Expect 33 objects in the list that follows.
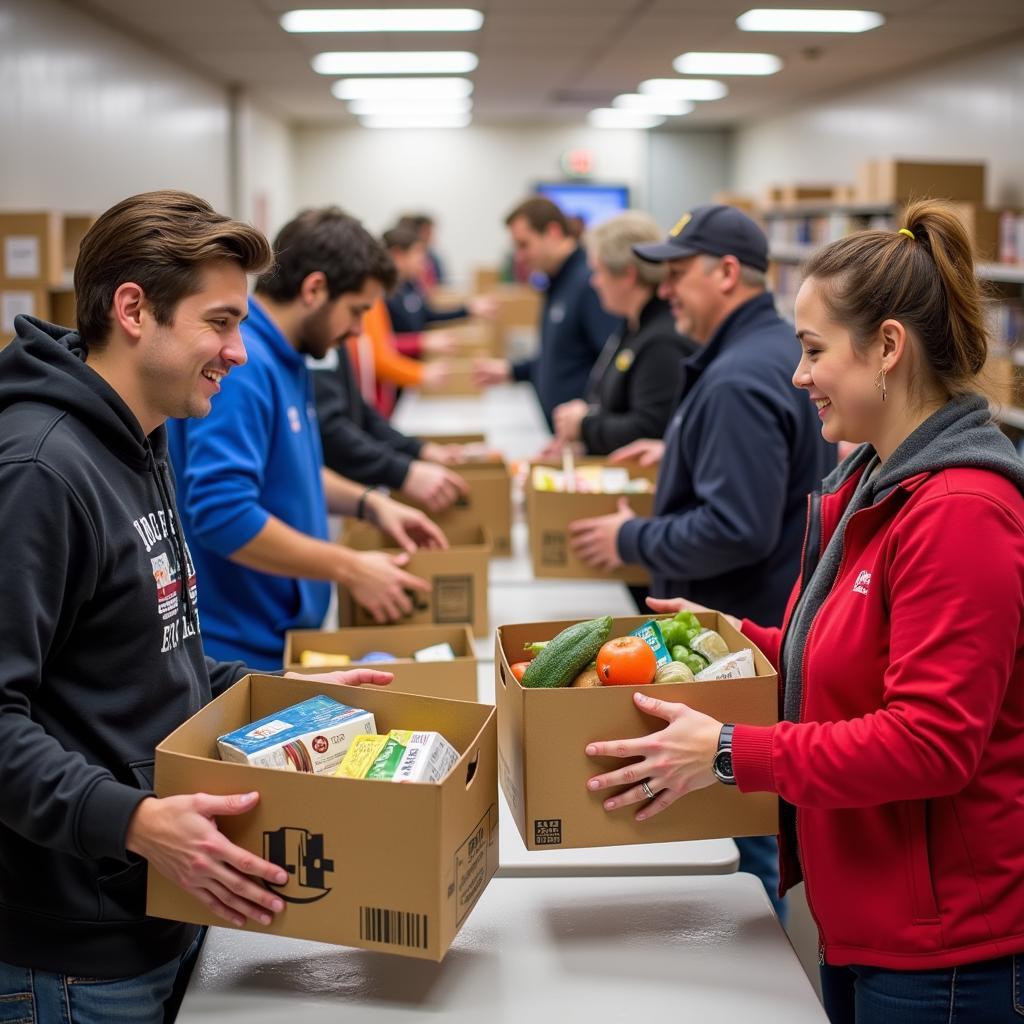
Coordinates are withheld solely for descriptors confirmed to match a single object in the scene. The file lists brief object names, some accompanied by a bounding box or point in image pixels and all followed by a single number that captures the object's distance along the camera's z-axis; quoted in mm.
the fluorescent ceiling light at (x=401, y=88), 9039
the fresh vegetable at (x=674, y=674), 1516
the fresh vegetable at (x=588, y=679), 1551
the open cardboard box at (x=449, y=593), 2615
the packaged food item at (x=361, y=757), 1376
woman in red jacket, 1274
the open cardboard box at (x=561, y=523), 2885
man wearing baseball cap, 2359
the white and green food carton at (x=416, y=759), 1344
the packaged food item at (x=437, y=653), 2225
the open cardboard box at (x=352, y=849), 1246
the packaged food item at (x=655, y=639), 1606
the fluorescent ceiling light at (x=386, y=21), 5914
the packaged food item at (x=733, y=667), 1516
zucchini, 1554
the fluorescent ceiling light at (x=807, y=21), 5992
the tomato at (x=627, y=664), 1510
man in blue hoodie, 2219
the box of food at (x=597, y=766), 1445
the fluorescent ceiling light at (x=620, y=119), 12016
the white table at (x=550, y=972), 1369
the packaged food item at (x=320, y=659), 2201
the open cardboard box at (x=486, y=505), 3201
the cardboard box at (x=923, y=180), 6430
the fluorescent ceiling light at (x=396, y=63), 7555
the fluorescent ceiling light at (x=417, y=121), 12312
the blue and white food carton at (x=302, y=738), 1365
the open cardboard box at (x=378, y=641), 2250
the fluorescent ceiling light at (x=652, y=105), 10508
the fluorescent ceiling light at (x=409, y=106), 10516
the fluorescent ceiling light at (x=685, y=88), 9067
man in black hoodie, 1218
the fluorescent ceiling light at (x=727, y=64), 7766
